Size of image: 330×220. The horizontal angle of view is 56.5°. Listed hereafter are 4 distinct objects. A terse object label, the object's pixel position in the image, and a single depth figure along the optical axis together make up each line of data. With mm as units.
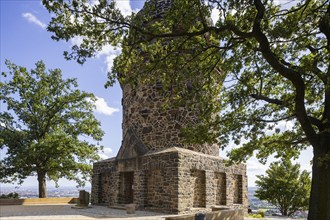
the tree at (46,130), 19359
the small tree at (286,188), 26289
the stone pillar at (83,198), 16970
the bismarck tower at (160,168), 14547
